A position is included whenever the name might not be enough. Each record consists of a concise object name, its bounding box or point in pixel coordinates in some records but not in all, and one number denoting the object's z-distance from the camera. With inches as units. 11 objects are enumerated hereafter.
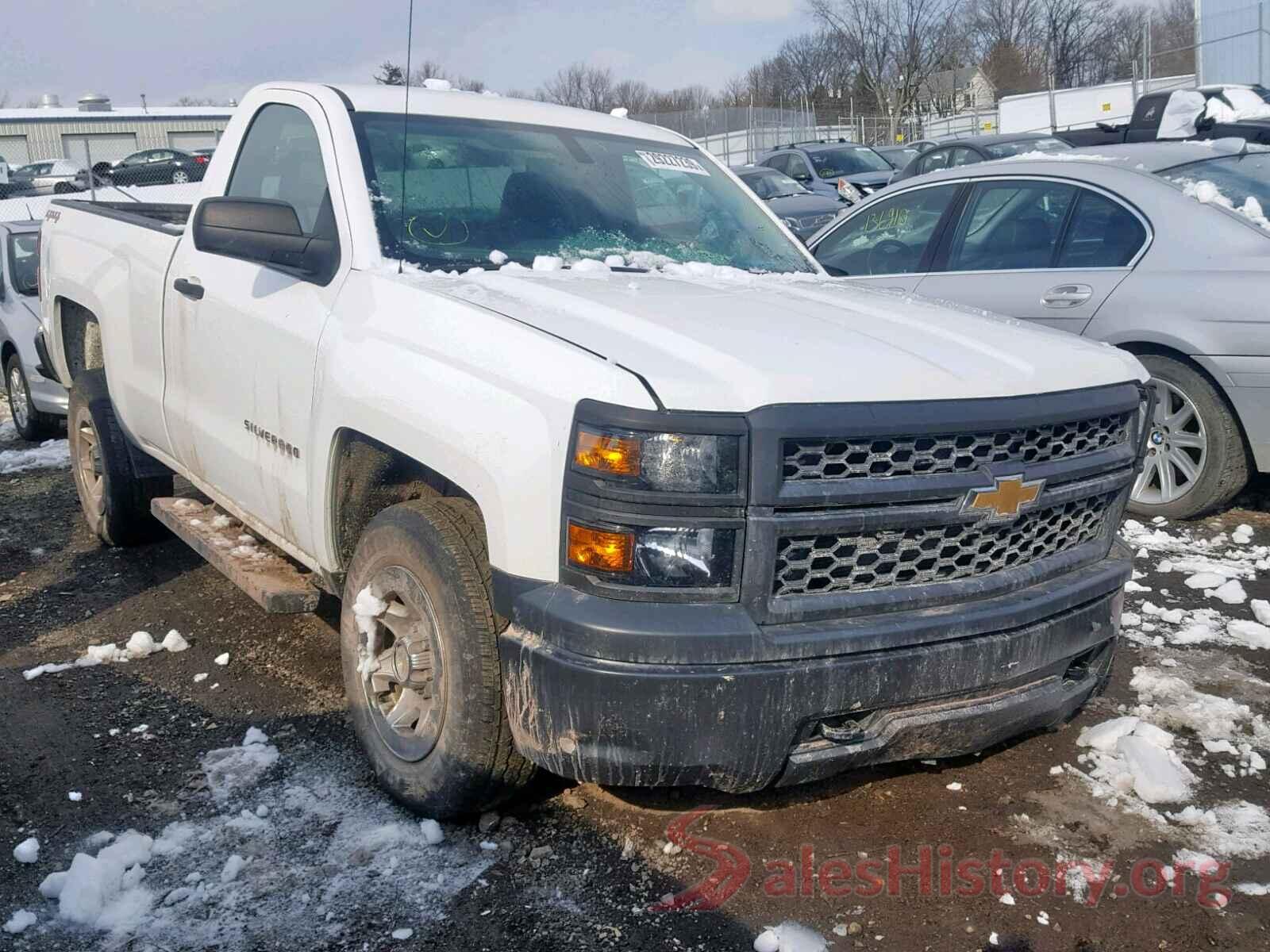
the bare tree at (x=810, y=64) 2052.2
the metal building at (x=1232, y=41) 960.9
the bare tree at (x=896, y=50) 1699.1
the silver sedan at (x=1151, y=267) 205.8
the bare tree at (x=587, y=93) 1849.4
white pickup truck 98.6
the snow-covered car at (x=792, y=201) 592.4
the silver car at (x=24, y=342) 335.3
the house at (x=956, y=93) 1819.8
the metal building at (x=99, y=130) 1482.5
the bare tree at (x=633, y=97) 2165.4
